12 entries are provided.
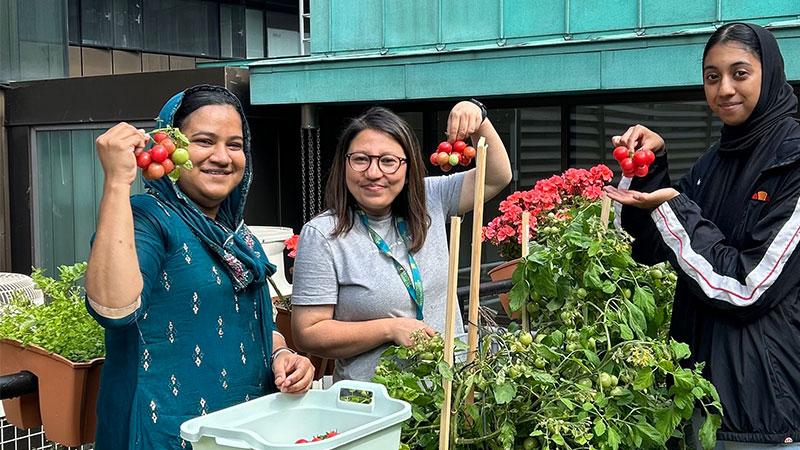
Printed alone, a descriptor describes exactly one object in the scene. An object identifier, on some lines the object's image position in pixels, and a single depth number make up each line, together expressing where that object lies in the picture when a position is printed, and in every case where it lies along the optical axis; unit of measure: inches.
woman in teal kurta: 71.7
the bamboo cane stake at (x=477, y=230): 80.7
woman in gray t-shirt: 96.7
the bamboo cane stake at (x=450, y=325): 79.2
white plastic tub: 67.6
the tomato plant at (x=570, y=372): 85.0
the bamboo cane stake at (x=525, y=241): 96.8
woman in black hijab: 83.2
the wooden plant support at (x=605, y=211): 94.3
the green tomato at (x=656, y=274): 101.7
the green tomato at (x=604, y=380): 85.4
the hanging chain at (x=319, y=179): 363.3
